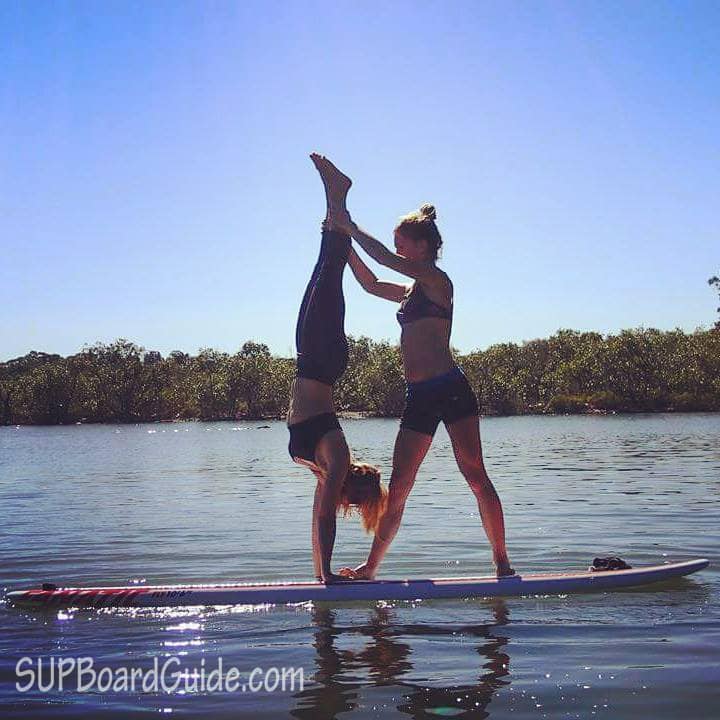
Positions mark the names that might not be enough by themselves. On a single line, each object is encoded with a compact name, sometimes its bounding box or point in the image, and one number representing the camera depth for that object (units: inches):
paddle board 271.0
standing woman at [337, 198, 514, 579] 277.1
